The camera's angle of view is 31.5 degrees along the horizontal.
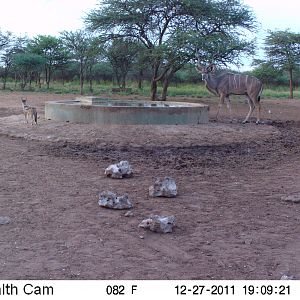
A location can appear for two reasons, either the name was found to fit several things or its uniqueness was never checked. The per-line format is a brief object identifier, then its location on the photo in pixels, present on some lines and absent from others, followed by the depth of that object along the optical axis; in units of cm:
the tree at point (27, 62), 3703
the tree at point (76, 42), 3525
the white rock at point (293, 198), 670
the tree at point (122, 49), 2650
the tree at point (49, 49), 3972
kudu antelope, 1584
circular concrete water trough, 1233
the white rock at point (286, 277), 410
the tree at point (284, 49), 3528
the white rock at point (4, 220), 550
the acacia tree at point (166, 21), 2442
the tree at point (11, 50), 4081
